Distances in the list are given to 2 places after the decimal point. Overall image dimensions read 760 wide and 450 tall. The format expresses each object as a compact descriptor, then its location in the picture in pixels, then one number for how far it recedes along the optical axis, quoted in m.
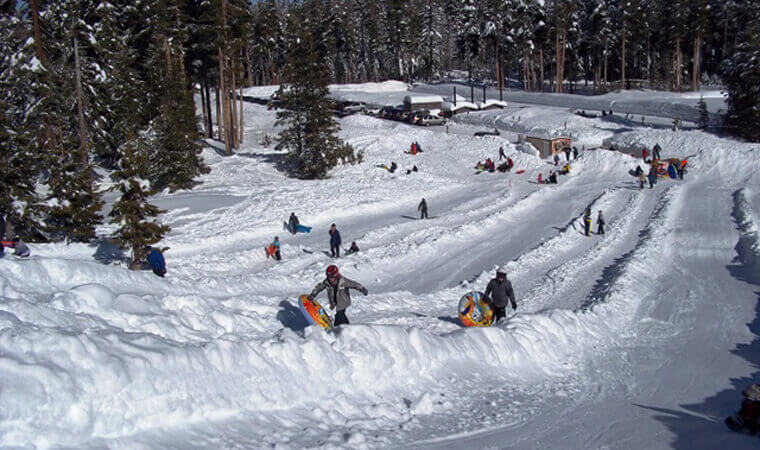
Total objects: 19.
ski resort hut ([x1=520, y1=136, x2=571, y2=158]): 46.00
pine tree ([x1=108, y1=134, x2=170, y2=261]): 19.72
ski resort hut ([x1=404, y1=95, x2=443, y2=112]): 68.38
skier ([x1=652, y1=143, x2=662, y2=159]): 41.04
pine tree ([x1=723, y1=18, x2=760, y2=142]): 42.00
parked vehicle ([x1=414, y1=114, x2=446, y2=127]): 61.31
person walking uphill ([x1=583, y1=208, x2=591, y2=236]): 26.02
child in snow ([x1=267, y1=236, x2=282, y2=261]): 22.31
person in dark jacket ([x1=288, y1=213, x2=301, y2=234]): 27.31
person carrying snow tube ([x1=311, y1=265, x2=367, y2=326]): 10.55
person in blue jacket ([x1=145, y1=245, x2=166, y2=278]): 16.70
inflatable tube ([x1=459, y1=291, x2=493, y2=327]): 13.09
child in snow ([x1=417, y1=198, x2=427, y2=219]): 29.22
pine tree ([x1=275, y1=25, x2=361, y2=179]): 41.12
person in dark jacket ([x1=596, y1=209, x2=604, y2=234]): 26.27
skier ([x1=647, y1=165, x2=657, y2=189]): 35.83
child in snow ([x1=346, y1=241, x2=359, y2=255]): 23.12
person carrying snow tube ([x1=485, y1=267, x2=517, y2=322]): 12.72
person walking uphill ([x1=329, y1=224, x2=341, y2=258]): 22.30
